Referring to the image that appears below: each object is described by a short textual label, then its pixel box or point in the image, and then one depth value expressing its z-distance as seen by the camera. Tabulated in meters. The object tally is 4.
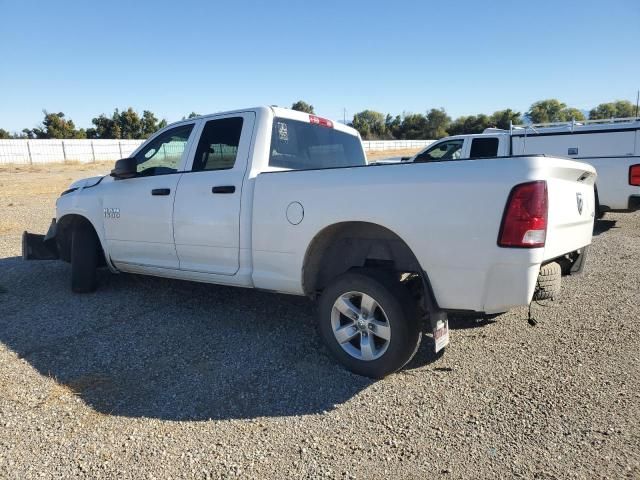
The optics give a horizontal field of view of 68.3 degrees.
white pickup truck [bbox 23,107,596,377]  2.93
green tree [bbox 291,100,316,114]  72.47
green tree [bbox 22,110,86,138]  58.53
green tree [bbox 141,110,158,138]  64.06
